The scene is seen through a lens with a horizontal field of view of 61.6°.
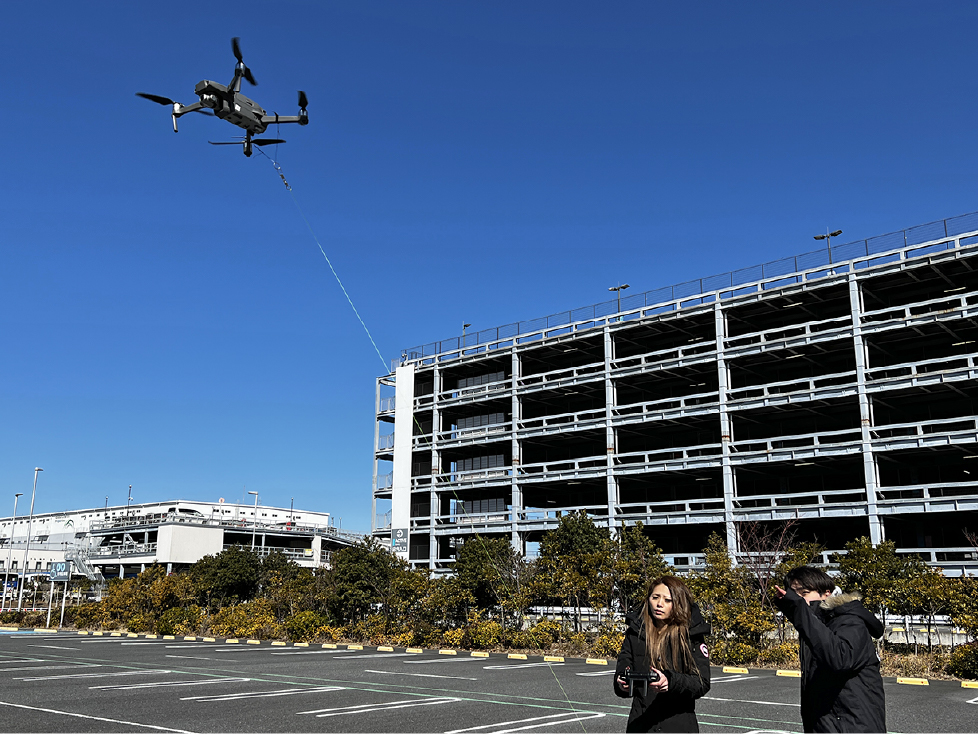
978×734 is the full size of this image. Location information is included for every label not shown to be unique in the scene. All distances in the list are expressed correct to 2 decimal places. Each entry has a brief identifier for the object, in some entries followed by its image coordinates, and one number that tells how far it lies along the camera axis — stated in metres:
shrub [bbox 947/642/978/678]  21.80
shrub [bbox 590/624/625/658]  28.04
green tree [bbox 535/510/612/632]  31.16
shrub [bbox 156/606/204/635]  40.44
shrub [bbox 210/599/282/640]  37.44
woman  5.75
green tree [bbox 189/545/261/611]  41.50
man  5.73
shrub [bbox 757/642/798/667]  25.00
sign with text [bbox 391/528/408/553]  59.06
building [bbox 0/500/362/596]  79.94
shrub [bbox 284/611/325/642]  35.66
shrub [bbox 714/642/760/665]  25.20
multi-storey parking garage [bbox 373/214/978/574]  40.94
